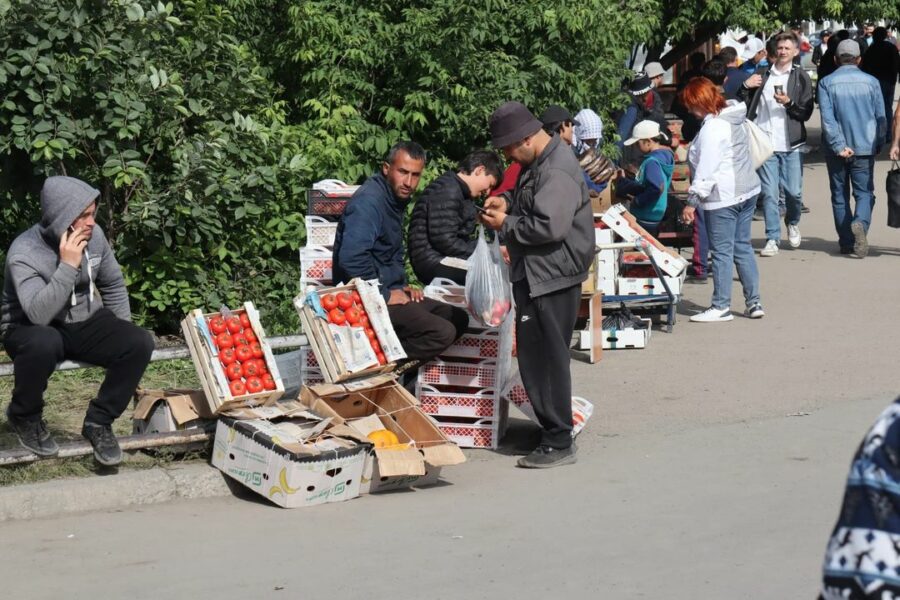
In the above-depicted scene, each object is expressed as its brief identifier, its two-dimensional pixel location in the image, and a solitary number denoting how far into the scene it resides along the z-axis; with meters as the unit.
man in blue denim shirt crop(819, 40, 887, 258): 13.47
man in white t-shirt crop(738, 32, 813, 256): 13.57
